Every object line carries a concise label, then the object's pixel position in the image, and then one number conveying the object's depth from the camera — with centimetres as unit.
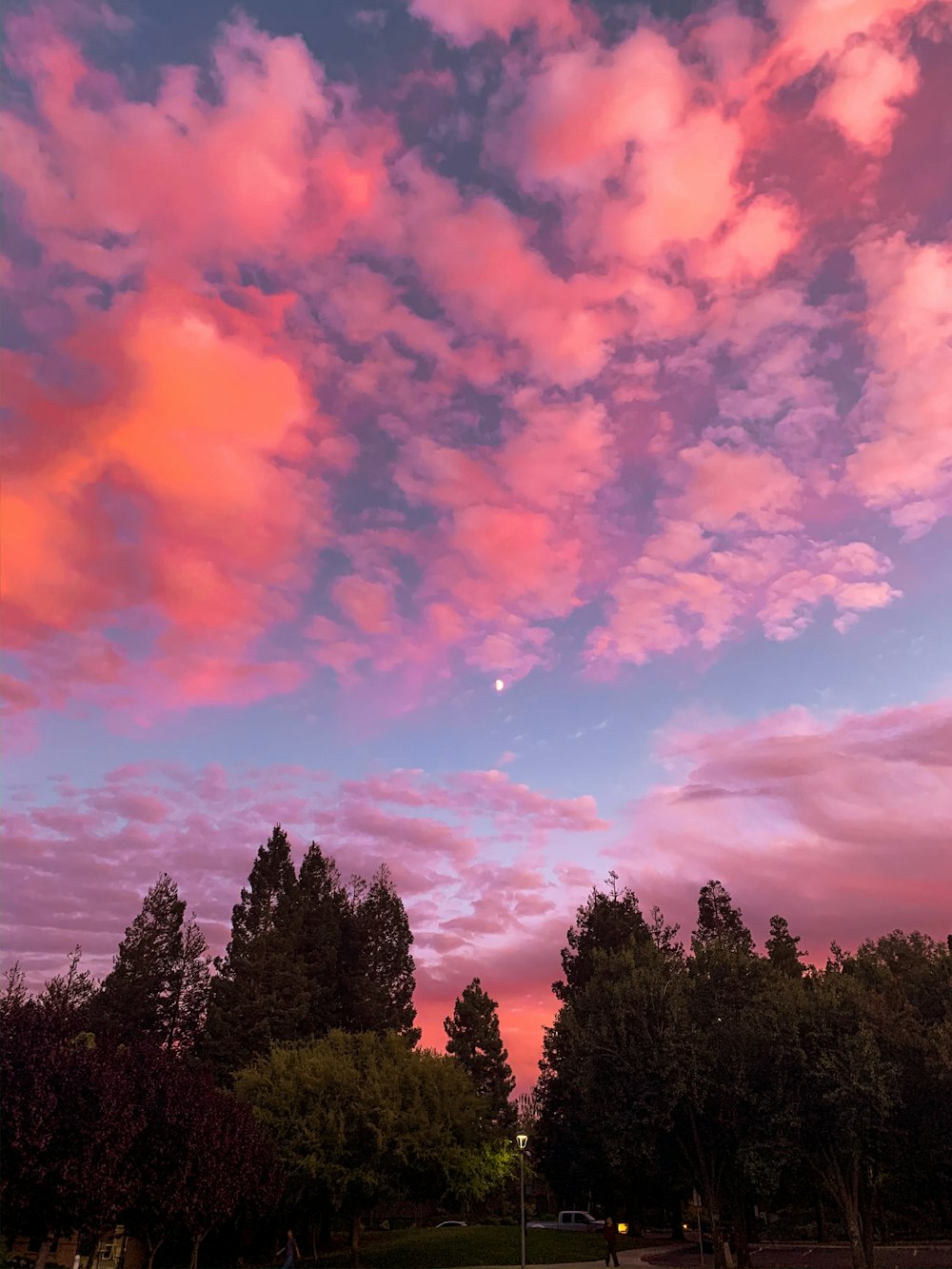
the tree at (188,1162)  3197
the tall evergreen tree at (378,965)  8344
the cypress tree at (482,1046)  9138
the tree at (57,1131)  2455
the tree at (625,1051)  4262
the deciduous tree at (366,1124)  4638
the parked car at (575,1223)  6838
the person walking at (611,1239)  4212
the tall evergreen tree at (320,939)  8156
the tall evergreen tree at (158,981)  7988
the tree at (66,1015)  2734
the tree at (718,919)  9388
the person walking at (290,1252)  3864
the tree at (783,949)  9050
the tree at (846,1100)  4006
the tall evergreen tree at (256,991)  7181
